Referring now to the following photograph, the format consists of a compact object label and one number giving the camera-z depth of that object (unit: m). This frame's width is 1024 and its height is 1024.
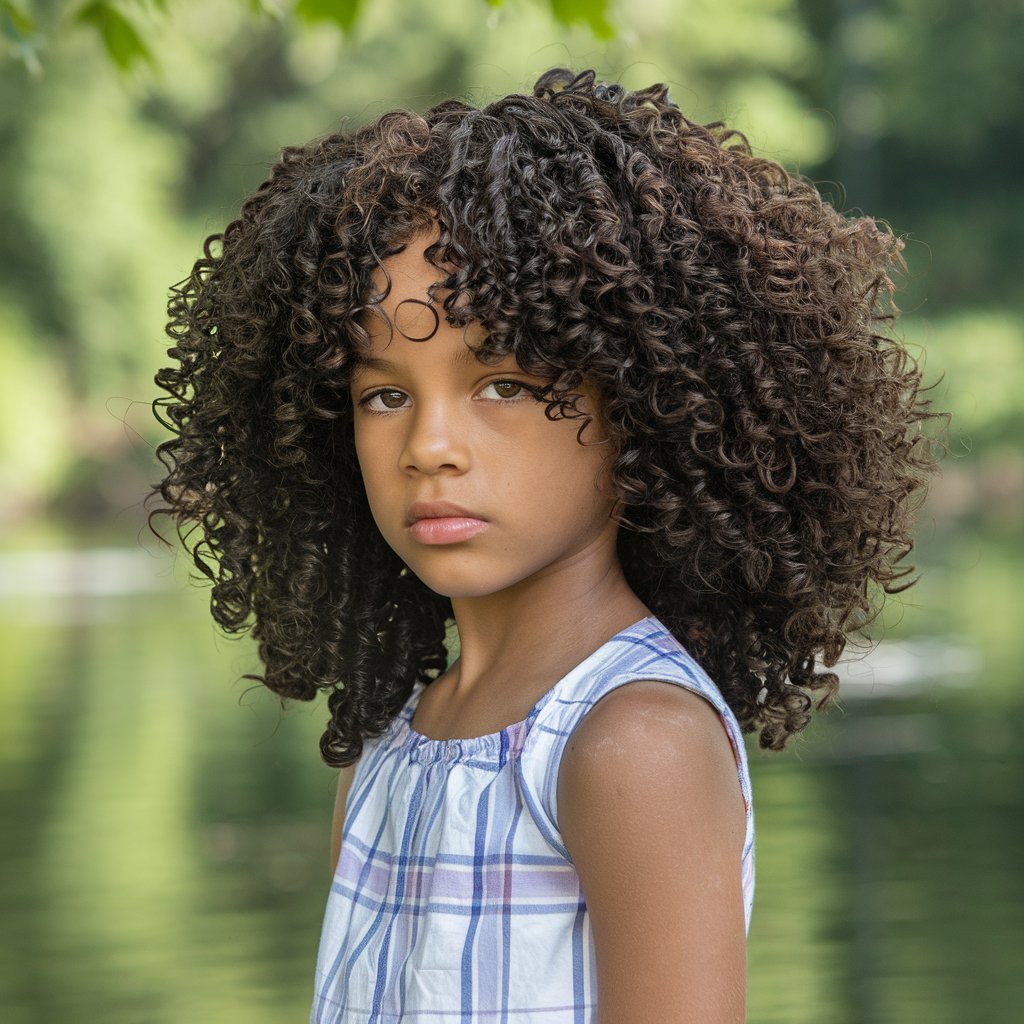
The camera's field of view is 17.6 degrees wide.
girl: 2.34
